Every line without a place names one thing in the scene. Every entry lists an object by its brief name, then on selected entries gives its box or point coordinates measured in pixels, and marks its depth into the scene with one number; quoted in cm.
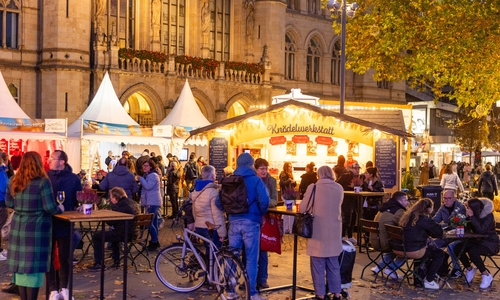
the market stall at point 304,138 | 1647
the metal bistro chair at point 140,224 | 1098
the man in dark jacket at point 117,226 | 1060
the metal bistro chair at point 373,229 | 1063
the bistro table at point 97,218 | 779
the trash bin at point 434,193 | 1762
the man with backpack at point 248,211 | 850
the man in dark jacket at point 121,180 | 1257
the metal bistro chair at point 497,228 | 1179
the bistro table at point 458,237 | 1019
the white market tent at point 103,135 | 2180
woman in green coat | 752
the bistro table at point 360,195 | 1361
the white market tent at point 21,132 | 1980
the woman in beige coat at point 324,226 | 851
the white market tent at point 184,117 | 2436
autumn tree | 1988
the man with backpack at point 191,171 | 2033
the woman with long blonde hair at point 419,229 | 994
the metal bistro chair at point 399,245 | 1001
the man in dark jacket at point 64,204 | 819
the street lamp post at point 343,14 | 1873
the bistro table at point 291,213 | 891
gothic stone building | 2791
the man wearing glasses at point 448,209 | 1120
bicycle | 853
